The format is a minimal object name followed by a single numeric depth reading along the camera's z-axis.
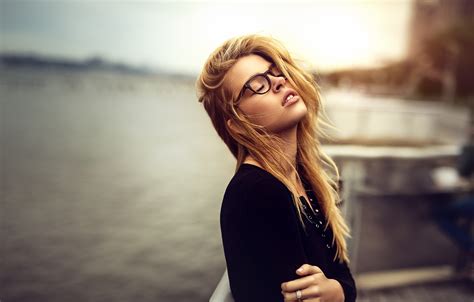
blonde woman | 0.94
